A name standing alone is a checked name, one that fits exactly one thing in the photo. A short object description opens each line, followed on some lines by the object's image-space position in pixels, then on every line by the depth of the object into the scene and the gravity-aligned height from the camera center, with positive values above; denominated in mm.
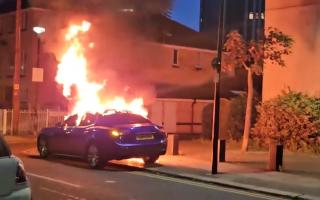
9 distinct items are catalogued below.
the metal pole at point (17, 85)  25406 +863
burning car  14352 -727
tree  18219 +1805
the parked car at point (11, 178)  6414 -783
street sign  25000 +1324
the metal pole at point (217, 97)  13375 +326
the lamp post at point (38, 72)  24828 +1409
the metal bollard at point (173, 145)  17406 -997
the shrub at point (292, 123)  19438 -283
